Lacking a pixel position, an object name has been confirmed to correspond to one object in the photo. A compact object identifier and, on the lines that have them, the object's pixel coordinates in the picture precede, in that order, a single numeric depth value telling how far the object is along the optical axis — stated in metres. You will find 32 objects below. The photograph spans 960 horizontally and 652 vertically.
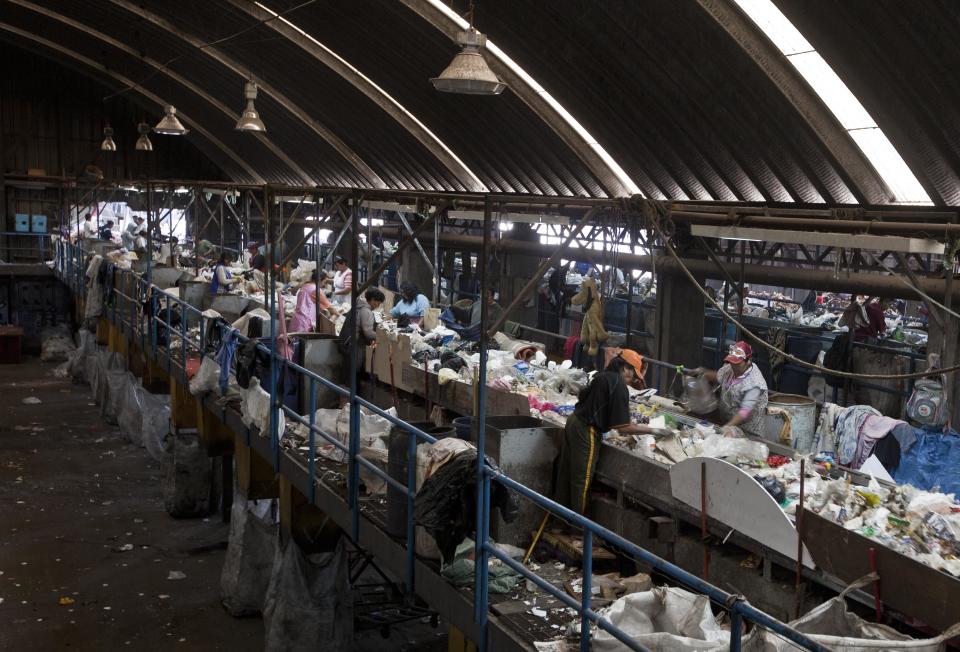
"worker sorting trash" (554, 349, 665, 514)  7.28
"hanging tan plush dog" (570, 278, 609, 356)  8.30
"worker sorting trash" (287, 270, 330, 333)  13.03
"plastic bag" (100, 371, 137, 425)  19.80
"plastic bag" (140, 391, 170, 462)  18.02
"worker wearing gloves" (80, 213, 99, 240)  26.78
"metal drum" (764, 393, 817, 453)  9.12
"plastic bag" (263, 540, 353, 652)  10.05
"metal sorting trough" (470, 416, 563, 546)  7.26
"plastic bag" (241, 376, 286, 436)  10.10
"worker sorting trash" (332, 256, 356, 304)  16.58
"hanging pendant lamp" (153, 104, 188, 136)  17.50
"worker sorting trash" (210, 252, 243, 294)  17.09
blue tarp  9.68
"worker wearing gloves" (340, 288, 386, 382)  11.38
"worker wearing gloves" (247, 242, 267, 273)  19.27
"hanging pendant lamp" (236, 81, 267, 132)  14.59
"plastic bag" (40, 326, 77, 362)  27.92
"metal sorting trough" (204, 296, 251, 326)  16.23
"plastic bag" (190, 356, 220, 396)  12.16
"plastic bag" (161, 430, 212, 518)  15.05
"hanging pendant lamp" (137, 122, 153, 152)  26.69
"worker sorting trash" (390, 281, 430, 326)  14.76
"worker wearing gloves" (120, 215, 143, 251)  26.81
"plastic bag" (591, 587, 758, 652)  5.08
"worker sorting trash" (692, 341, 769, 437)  8.83
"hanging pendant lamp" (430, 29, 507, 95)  8.75
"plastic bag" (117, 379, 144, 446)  18.94
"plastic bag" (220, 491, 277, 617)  11.74
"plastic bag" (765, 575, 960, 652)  4.53
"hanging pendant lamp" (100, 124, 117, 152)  27.86
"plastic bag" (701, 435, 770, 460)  7.89
